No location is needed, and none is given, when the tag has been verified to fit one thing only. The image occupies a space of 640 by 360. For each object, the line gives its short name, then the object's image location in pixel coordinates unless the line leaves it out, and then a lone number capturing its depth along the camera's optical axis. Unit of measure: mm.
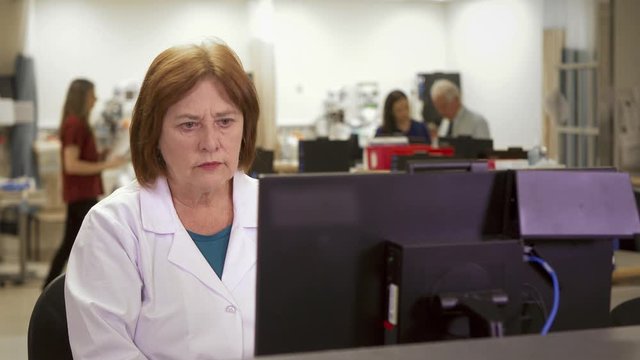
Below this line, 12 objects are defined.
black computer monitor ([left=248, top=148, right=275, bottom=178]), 6090
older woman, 1828
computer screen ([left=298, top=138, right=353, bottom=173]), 6617
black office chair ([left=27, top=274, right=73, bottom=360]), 1972
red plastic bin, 5777
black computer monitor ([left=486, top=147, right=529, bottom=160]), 5273
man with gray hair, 7352
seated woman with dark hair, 7352
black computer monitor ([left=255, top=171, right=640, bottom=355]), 1387
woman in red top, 6238
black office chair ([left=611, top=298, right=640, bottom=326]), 2384
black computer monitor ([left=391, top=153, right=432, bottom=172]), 4900
